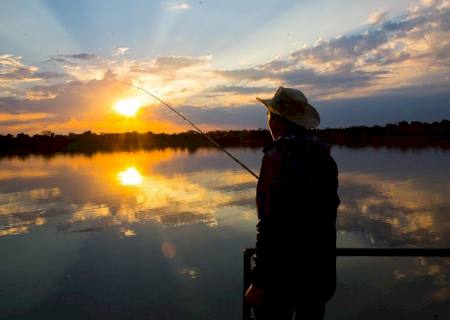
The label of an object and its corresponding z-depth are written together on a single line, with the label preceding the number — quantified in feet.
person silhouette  8.09
